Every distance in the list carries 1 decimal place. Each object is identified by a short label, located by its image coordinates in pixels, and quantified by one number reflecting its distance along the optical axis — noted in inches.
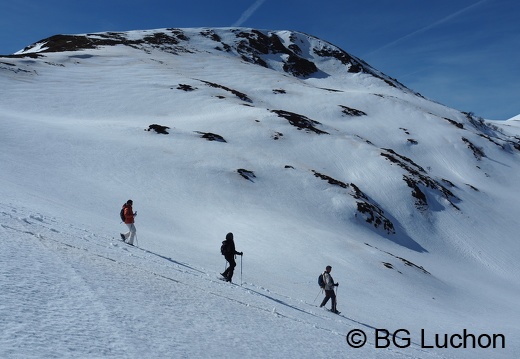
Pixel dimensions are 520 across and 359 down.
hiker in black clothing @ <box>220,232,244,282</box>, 631.8
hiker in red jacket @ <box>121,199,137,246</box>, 694.5
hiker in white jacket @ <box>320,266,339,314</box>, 702.5
